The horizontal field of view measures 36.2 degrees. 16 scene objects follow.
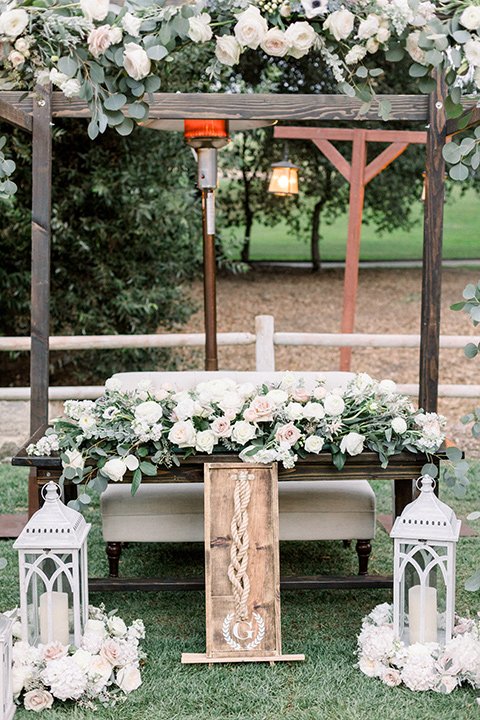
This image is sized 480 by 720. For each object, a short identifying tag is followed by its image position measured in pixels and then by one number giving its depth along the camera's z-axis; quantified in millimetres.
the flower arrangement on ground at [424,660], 2461
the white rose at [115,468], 2518
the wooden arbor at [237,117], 3205
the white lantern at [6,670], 2211
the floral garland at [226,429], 2562
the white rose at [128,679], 2455
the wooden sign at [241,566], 2607
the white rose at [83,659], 2404
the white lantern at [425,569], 2506
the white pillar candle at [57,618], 2498
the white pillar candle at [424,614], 2539
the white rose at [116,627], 2613
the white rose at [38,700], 2359
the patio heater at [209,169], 3783
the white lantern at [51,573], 2463
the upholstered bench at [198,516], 3211
